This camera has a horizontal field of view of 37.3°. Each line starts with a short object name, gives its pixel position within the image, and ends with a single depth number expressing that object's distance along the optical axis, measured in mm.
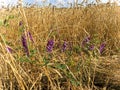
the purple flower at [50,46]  1240
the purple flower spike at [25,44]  1177
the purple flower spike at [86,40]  1438
